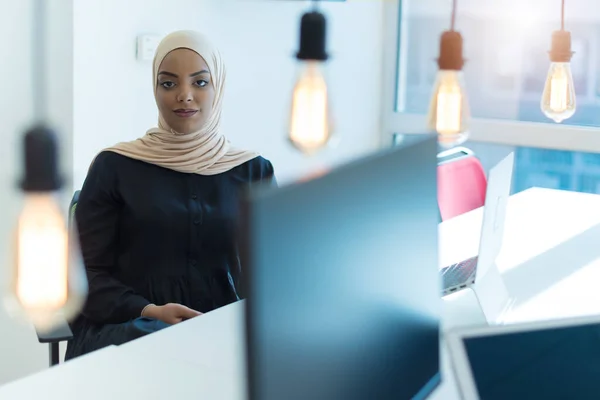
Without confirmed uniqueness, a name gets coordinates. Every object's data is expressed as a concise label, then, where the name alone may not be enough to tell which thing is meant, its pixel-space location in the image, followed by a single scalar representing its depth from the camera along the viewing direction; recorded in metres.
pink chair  3.00
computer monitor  0.81
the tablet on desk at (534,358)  0.93
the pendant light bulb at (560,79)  2.68
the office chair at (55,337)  1.93
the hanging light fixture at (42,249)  1.03
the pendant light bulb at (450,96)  1.92
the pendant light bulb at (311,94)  1.66
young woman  2.25
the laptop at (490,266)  1.80
